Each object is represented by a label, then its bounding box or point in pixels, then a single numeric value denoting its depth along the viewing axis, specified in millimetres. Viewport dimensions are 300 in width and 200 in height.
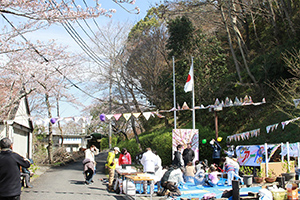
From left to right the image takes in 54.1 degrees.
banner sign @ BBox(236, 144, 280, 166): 11719
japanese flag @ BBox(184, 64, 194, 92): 17344
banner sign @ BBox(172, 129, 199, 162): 15672
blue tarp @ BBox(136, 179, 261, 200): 9656
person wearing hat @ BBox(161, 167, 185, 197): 9345
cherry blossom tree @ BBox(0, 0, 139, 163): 6840
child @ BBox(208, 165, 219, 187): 11359
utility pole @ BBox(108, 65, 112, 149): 24156
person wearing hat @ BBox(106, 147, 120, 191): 12052
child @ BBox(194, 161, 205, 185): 11688
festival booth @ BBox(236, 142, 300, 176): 10203
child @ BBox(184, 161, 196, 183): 11957
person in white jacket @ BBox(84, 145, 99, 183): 12921
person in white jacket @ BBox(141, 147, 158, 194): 11086
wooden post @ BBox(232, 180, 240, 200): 6884
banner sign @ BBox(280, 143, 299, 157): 10919
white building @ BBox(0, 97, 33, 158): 14422
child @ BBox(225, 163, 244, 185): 11133
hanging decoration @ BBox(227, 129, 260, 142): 14090
